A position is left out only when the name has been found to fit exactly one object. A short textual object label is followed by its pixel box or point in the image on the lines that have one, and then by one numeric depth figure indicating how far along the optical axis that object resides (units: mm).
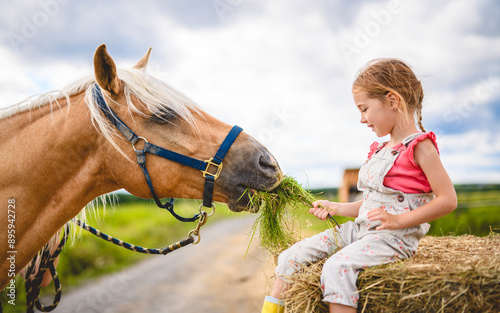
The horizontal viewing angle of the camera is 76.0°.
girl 1819
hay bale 1630
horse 2234
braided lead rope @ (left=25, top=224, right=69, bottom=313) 2664
